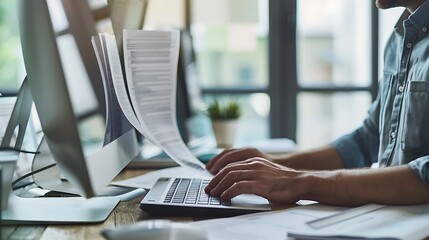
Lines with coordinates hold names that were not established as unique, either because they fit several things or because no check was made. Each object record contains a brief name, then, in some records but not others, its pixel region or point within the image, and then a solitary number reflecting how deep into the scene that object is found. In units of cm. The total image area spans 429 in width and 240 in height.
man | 104
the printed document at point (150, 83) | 113
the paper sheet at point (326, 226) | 85
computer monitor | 88
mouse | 74
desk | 91
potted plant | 230
